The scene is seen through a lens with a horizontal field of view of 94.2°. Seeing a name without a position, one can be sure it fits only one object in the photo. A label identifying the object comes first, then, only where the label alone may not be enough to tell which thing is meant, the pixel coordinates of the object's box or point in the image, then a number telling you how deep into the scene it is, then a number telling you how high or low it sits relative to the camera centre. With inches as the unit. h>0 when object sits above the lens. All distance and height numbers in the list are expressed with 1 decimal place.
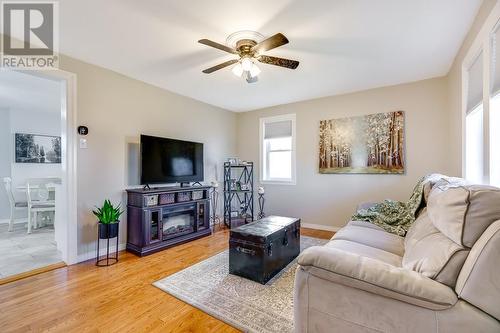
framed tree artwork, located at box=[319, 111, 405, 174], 141.3 +14.3
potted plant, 105.5 -25.1
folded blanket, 90.6 -21.4
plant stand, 105.3 -31.5
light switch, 110.8 +11.2
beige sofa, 35.9 -20.5
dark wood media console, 119.0 -29.0
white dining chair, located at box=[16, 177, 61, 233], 177.8 -16.3
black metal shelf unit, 183.6 -22.8
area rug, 66.8 -44.2
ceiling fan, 87.6 +42.8
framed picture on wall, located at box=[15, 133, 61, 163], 196.2 +16.3
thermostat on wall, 109.5 +17.3
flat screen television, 129.6 +3.6
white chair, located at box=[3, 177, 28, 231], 165.2 -27.1
